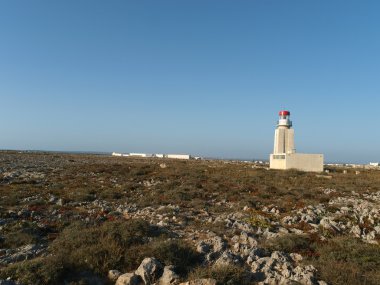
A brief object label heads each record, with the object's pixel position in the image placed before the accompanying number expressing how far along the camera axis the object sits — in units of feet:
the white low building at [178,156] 467.03
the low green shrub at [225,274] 25.84
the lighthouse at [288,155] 159.33
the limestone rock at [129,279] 25.67
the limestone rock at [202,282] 24.85
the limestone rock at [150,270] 26.35
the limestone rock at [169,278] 25.95
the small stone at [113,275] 26.84
